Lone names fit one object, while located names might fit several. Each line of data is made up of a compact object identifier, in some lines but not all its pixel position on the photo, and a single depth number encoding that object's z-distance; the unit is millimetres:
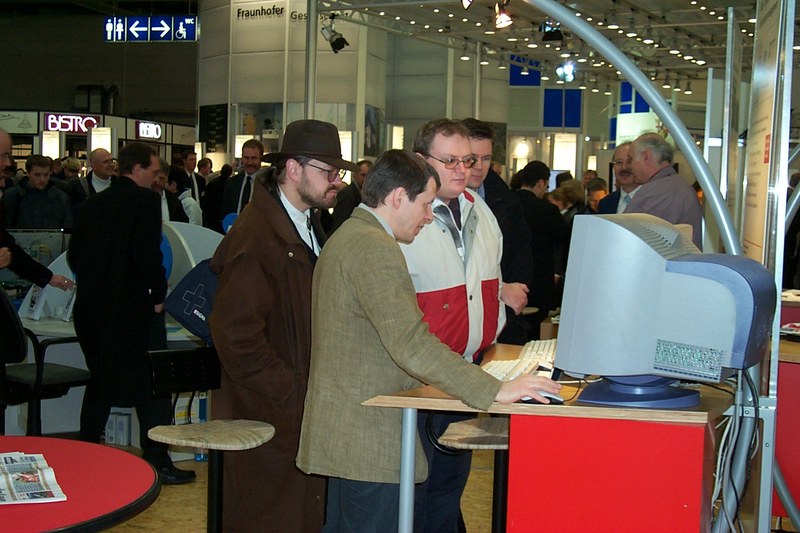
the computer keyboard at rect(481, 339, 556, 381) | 2680
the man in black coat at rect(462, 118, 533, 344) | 4438
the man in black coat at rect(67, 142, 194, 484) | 4562
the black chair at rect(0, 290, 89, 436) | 4648
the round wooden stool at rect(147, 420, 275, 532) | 2771
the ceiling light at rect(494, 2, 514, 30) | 6798
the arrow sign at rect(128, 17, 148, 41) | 16547
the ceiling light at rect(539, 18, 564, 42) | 12078
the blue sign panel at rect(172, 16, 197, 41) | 16109
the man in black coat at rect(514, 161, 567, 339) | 6453
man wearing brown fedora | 3127
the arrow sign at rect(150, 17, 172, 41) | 16172
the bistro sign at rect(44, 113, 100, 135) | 21678
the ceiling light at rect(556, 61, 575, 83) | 16375
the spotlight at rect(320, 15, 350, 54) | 12805
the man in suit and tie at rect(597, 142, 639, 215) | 6188
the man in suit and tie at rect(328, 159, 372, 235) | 4124
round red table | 1917
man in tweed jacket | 2400
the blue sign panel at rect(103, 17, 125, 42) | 16719
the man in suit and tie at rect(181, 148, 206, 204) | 10250
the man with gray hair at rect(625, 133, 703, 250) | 5105
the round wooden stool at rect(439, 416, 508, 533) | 2686
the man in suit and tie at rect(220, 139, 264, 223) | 7758
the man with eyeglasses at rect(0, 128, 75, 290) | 4242
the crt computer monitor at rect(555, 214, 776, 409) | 2217
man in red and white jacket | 3027
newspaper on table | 2053
